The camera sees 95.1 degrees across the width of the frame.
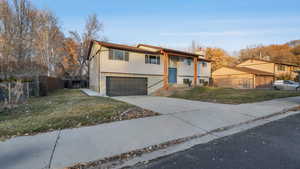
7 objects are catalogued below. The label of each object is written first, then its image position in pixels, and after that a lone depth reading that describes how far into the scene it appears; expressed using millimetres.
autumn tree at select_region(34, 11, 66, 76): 21750
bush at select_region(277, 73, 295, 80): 24512
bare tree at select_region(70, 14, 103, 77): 30094
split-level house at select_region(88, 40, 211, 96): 13406
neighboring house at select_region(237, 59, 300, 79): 25047
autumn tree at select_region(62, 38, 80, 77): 29141
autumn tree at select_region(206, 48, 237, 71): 35781
